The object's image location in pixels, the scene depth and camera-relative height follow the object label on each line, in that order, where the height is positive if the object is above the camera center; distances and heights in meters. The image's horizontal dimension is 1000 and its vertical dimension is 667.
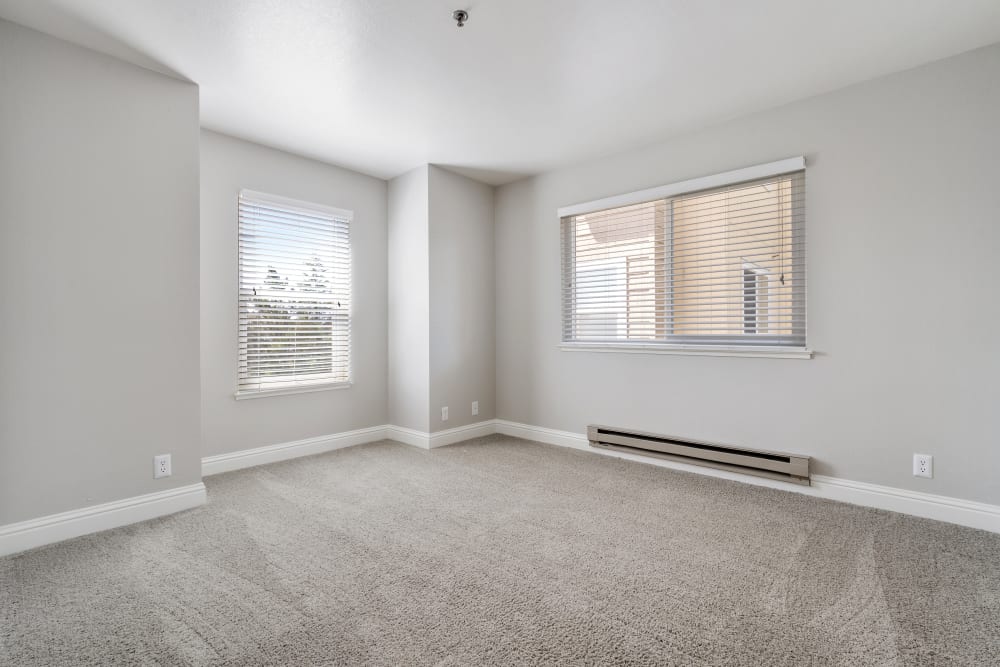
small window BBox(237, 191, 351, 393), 3.69 +0.33
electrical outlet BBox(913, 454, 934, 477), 2.63 -0.78
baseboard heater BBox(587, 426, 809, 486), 3.04 -0.91
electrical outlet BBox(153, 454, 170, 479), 2.69 -0.78
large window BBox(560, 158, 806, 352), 3.14 +0.50
